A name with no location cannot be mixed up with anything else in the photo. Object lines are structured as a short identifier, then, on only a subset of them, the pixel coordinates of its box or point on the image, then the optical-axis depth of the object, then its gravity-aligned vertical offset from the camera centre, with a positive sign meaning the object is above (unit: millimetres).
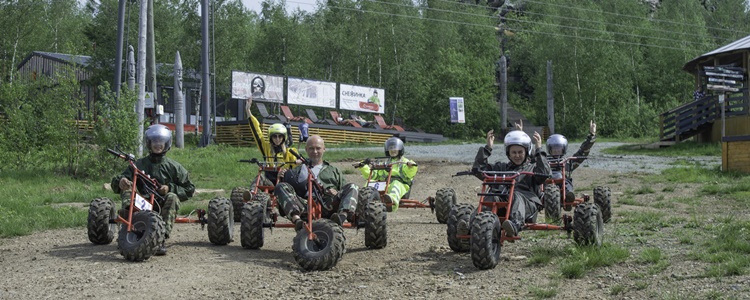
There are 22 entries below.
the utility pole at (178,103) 33469 +1555
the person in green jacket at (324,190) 10367 -551
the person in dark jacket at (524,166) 10125 -288
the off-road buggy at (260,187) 12366 -598
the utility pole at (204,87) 33969 +2113
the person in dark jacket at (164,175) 10812 -370
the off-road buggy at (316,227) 9234 -938
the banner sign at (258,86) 41281 +2627
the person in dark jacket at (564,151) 13157 -169
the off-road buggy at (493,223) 8781 -852
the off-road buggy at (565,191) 13266 -766
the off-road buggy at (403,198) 14039 -872
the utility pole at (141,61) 23078 +2214
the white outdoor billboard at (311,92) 43750 +2477
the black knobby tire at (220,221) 10883 -914
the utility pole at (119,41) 31192 +3649
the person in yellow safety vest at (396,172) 14073 -480
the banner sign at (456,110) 51406 +1776
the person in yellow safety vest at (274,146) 12906 -36
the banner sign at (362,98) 46781 +2293
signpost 27875 +2015
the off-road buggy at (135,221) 9578 -851
